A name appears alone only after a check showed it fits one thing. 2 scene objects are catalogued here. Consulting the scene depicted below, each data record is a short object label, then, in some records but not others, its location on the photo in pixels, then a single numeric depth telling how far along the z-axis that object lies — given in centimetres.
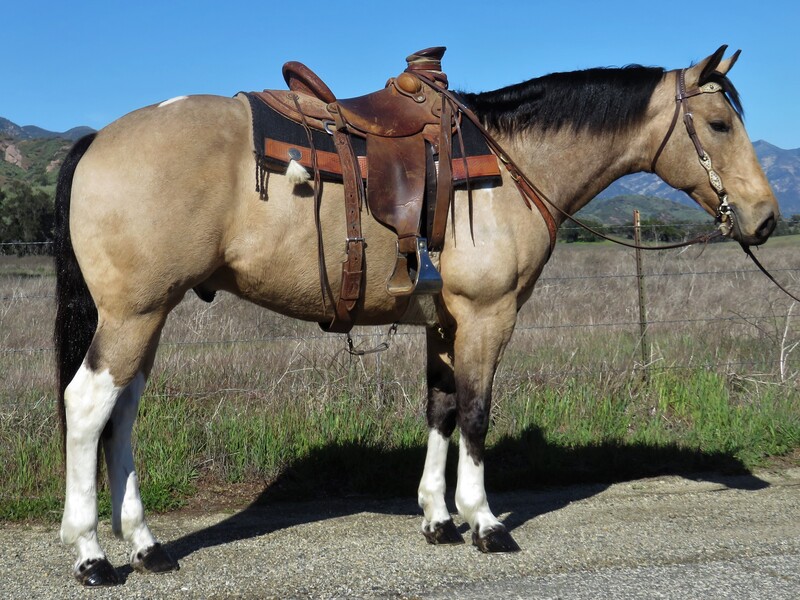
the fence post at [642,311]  665
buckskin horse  338
